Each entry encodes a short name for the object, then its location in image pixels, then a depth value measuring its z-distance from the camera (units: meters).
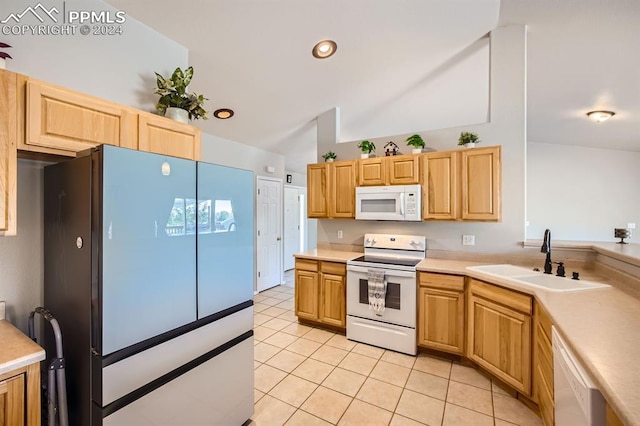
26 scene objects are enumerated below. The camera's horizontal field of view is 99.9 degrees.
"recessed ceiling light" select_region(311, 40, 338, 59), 2.55
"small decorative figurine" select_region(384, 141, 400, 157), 3.30
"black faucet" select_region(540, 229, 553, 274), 2.25
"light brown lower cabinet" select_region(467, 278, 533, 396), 1.97
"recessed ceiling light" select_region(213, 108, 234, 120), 3.35
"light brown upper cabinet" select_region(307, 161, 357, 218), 3.48
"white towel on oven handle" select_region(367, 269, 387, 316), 2.84
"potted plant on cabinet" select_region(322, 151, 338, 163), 3.70
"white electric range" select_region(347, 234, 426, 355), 2.77
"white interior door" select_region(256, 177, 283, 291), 4.89
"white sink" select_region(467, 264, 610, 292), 1.96
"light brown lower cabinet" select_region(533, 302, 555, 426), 1.57
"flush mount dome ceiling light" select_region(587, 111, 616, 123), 3.35
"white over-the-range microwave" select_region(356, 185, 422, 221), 2.99
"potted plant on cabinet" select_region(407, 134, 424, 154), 3.07
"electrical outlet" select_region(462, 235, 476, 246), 2.97
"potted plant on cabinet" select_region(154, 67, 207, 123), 1.87
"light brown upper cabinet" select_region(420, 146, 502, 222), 2.64
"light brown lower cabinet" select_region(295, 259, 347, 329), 3.20
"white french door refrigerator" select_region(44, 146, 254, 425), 1.20
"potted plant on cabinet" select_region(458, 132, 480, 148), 2.77
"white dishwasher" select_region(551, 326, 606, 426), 0.89
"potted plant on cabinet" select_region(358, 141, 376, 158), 3.44
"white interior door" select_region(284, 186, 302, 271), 6.14
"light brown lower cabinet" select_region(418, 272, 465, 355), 2.58
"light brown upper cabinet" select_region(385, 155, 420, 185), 3.03
